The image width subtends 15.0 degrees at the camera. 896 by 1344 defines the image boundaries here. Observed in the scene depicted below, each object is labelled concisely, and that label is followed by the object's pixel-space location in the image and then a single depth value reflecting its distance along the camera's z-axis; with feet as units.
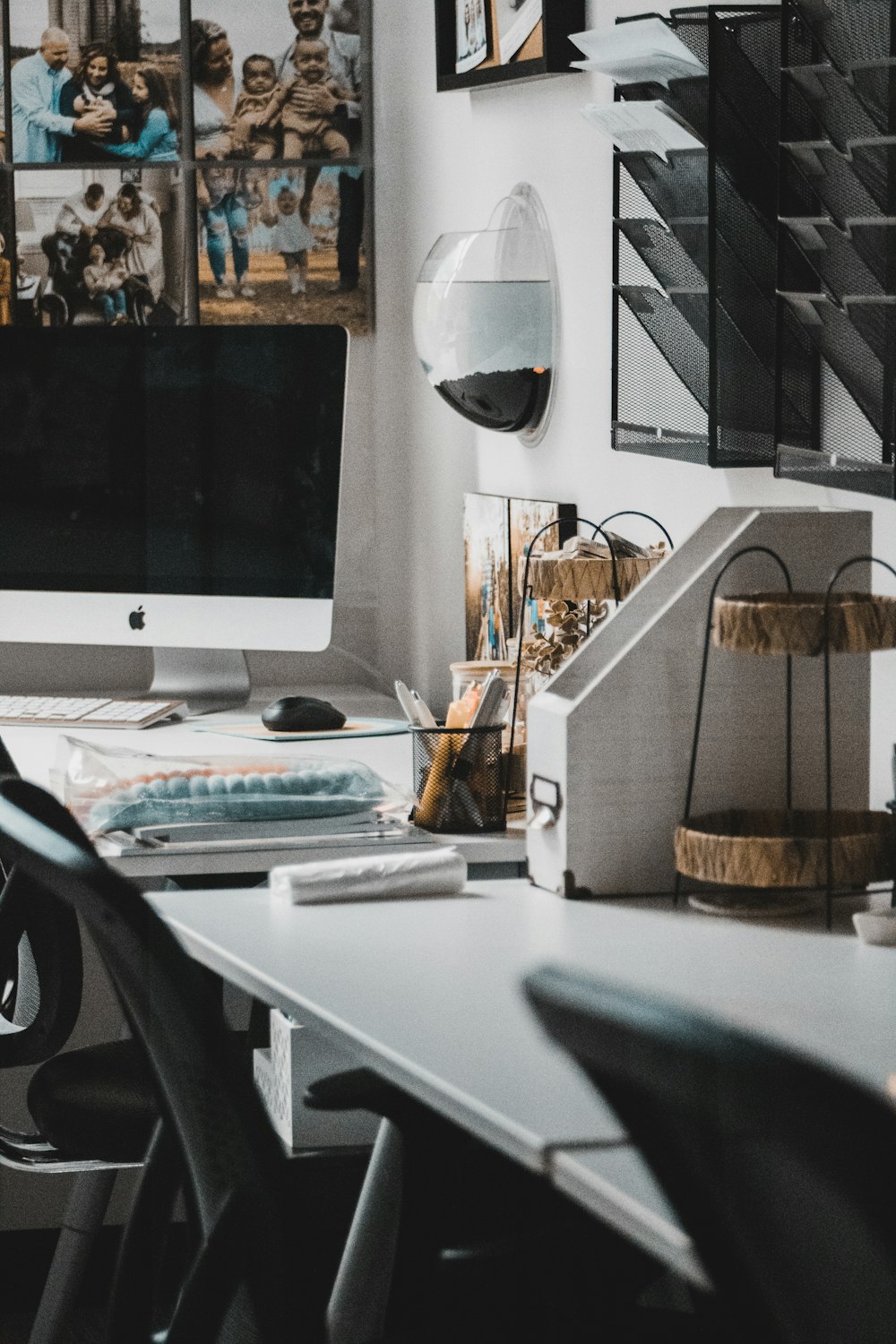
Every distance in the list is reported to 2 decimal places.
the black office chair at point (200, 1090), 7.76
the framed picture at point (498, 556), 11.96
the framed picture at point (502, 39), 11.46
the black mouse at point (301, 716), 12.31
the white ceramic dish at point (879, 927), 8.80
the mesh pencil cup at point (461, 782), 10.45
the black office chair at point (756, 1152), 4.38
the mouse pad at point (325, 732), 12.25
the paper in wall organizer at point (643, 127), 9.79
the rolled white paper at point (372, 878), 9.30
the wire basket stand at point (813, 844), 8.95
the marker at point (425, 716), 10.68
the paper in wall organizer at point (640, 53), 9.64
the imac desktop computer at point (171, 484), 12.78
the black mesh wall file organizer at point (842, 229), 8.76
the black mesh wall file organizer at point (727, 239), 9.59
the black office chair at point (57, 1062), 9.96
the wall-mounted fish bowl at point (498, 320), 11.96
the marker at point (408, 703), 10.74
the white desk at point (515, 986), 7.61
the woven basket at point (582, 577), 10.24
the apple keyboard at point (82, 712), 12.62
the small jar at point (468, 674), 11.37
